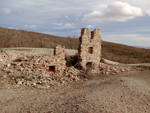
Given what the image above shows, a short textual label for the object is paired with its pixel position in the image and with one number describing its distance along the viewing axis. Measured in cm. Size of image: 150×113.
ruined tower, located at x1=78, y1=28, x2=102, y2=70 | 1251
